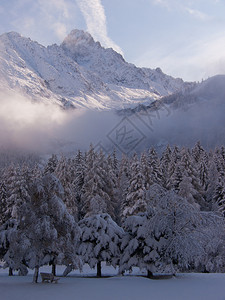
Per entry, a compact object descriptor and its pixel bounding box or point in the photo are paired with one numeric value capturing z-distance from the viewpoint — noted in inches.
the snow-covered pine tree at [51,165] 2093.6
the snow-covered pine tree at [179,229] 885.2
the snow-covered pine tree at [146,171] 1738.6
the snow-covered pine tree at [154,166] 1932.8
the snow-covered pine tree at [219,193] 1692.9
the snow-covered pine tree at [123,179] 1934.1
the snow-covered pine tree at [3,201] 1735.0
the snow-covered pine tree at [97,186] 1739.1
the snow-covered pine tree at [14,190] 1665.8
